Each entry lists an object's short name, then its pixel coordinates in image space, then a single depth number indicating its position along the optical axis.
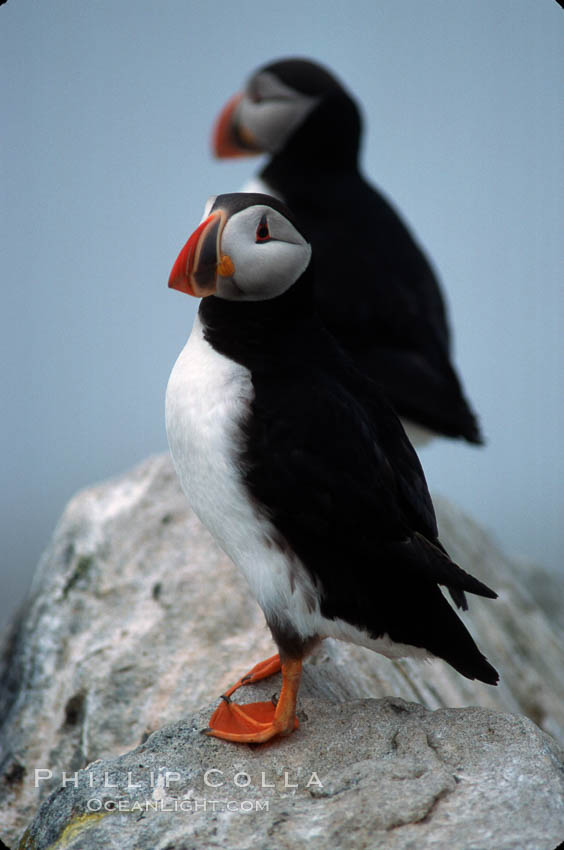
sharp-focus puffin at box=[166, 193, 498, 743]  4.25
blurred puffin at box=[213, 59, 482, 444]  8.11
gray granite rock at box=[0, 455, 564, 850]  5.65
